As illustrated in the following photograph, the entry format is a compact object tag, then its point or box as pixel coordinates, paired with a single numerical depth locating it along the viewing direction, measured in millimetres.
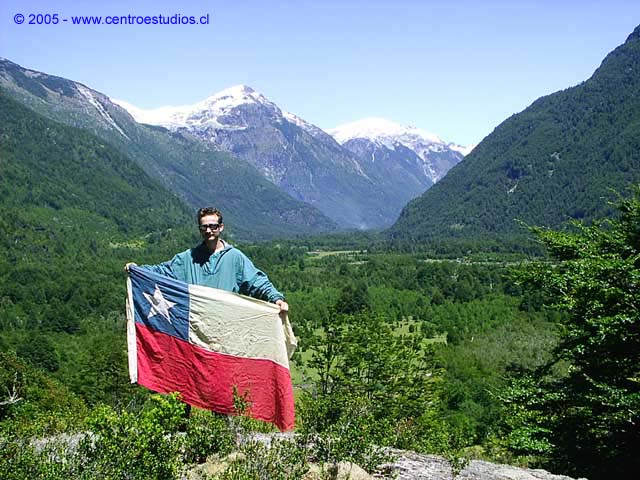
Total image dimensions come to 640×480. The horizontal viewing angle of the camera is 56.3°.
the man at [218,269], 7277
